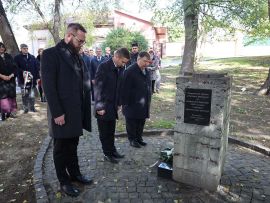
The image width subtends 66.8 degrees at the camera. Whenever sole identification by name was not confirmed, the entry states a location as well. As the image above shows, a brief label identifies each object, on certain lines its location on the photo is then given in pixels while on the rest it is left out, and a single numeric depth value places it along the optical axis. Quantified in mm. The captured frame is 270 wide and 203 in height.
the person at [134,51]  7064
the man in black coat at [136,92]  3850
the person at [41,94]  7526
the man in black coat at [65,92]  2543
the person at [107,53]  7671
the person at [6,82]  5346
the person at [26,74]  5996
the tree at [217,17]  8939
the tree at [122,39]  19376
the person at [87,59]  7235
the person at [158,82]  8298
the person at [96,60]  7074
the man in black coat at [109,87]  3366
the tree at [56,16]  10651
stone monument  2742
